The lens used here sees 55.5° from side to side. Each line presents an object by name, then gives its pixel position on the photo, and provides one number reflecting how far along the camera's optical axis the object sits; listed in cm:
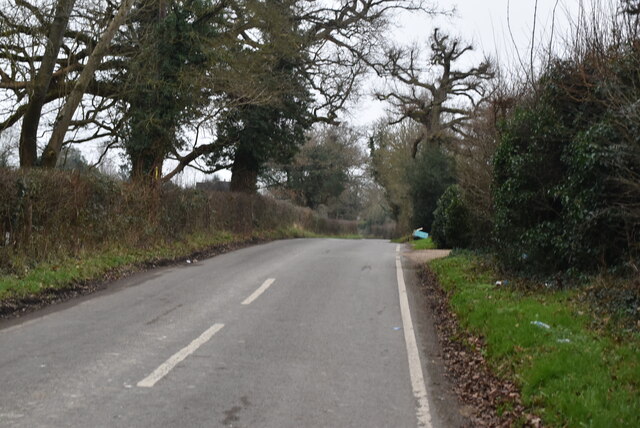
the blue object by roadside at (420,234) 3472
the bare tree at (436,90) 3716
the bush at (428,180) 3575
